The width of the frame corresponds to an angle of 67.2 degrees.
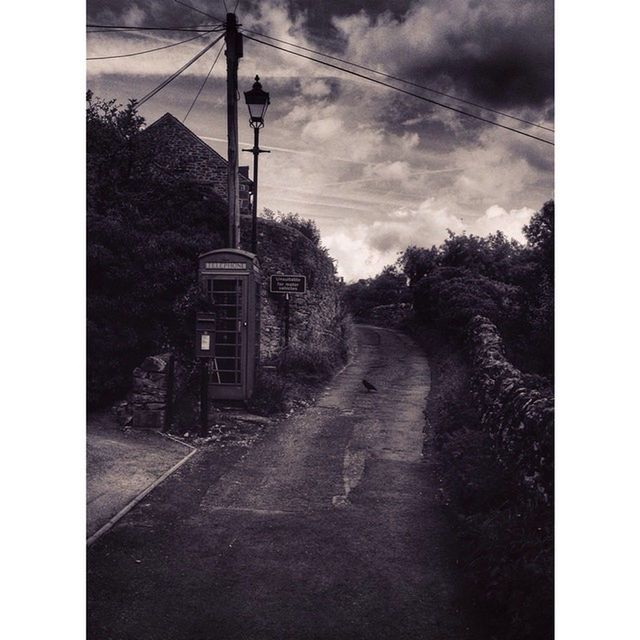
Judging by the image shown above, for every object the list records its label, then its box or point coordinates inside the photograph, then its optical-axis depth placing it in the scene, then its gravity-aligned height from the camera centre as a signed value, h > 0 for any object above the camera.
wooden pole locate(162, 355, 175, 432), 5.18 -0.80
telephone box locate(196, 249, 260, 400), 6.09 +0.12
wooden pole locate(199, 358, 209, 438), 5.27 -0.82
